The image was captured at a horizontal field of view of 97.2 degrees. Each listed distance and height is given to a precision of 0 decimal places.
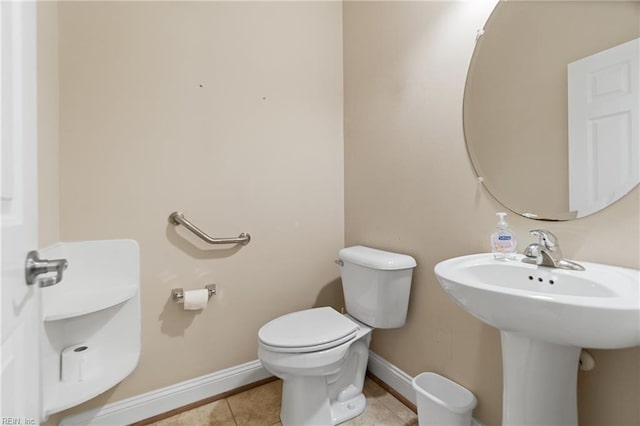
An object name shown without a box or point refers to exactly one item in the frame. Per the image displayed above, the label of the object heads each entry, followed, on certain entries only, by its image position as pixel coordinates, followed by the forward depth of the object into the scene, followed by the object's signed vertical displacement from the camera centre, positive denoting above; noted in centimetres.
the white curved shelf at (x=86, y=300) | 101 -35
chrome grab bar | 135 -9
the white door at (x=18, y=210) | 46 +1
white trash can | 108 -78
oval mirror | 81 +35
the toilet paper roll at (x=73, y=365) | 112 -61
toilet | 114 -54
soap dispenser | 97 -11
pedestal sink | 58 -23
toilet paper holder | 135 -40
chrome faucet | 84 -13
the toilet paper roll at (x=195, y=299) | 133 -42
